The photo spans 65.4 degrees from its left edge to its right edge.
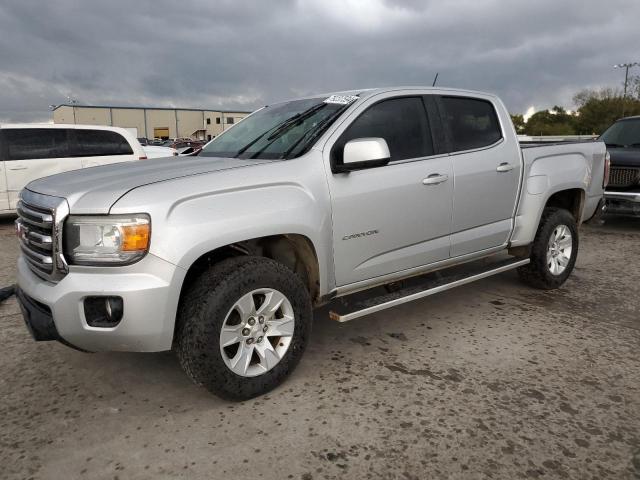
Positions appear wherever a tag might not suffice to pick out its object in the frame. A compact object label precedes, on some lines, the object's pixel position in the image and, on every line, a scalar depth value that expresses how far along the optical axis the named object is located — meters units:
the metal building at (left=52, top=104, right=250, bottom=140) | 76.25
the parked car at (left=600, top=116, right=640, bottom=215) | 7.48
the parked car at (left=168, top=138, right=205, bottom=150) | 29.06
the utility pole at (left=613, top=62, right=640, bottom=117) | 45.41
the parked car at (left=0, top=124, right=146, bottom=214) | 8.27
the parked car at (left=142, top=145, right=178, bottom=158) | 12.53
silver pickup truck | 2.42
